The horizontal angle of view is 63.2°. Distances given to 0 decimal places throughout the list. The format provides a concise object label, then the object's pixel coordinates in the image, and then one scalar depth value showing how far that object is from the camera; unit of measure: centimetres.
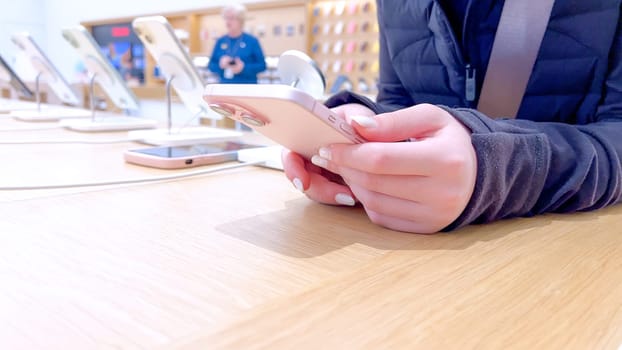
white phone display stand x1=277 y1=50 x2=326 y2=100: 83
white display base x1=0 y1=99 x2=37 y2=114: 172
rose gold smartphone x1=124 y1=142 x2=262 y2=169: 77
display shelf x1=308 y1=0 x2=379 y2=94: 378
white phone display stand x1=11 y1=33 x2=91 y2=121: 148
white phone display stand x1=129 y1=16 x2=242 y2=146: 99
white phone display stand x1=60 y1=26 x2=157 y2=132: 127
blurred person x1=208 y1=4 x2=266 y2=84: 316
